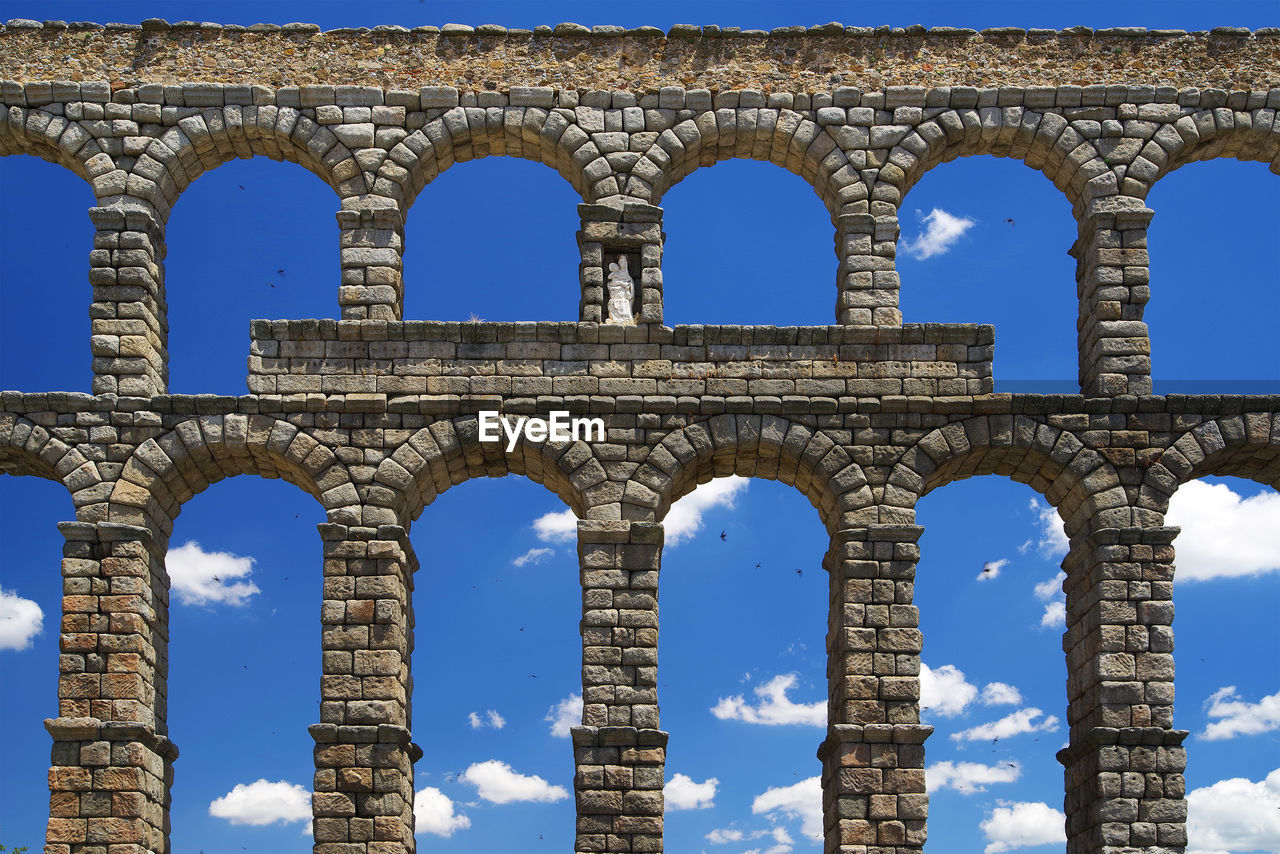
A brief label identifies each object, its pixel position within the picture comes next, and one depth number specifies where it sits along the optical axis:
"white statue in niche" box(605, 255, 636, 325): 18.20
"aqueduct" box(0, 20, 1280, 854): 16.66
